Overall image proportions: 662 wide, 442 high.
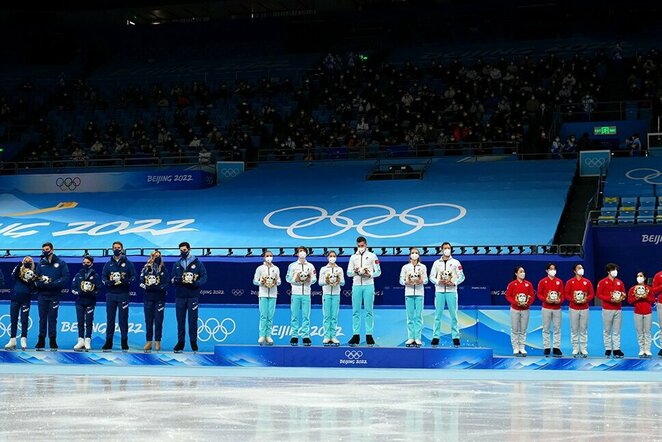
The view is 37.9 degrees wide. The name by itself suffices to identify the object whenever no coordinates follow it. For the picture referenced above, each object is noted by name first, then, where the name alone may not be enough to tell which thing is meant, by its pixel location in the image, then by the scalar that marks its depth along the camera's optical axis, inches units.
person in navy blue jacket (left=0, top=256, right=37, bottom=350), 807.7
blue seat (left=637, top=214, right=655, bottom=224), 1025.7
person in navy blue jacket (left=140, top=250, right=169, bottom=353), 781.9
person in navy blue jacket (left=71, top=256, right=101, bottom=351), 800.9
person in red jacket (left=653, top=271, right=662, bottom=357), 738.8
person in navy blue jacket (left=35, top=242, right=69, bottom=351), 802.8
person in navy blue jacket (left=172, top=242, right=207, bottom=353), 780.0
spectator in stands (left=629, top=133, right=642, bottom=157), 1275.8
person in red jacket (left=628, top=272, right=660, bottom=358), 729.6
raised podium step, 724.0
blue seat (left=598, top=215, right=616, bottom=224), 1040.2
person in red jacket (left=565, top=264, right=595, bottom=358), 738.8
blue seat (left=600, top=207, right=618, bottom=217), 1053.8
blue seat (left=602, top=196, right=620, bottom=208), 1096.8
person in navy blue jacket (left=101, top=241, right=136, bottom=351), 788.0
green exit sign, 1355.8
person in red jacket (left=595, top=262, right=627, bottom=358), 735.7
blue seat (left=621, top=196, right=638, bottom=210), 1085.1
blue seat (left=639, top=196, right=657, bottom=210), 1070.5
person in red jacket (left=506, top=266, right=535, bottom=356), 745.0
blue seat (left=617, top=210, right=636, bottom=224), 1035.3
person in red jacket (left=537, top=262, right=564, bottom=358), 743.0
